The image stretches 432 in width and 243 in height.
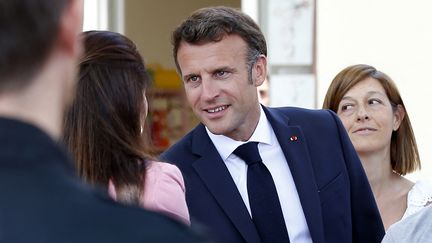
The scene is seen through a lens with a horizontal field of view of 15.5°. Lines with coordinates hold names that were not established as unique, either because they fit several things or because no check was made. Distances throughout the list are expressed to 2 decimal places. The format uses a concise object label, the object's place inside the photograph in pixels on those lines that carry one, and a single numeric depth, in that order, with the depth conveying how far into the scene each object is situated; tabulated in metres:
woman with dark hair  2.36
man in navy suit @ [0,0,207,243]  1.17
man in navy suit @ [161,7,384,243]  2.80
